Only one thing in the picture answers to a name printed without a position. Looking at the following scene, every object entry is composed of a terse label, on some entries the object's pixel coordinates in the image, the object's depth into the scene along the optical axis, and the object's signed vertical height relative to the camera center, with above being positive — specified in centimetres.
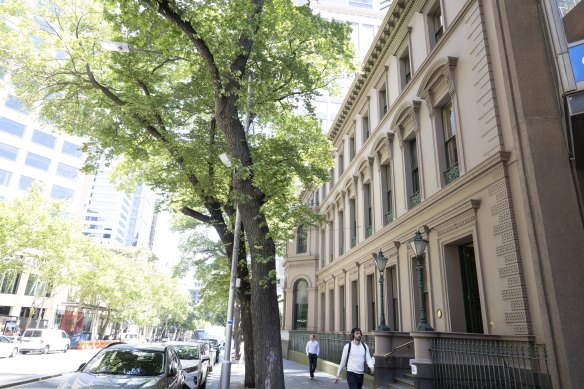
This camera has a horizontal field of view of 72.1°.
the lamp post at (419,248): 1022 +200
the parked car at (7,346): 2375 -184
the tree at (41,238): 2604 +521
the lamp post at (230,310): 1042 +33
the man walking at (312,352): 1600 -107
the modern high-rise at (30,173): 4416 +1864
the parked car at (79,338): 4153 -228
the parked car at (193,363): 1172 -130
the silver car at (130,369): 714 -96
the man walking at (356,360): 804 -65
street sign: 822 +537
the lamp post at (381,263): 1326 +203
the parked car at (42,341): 3022 -187
